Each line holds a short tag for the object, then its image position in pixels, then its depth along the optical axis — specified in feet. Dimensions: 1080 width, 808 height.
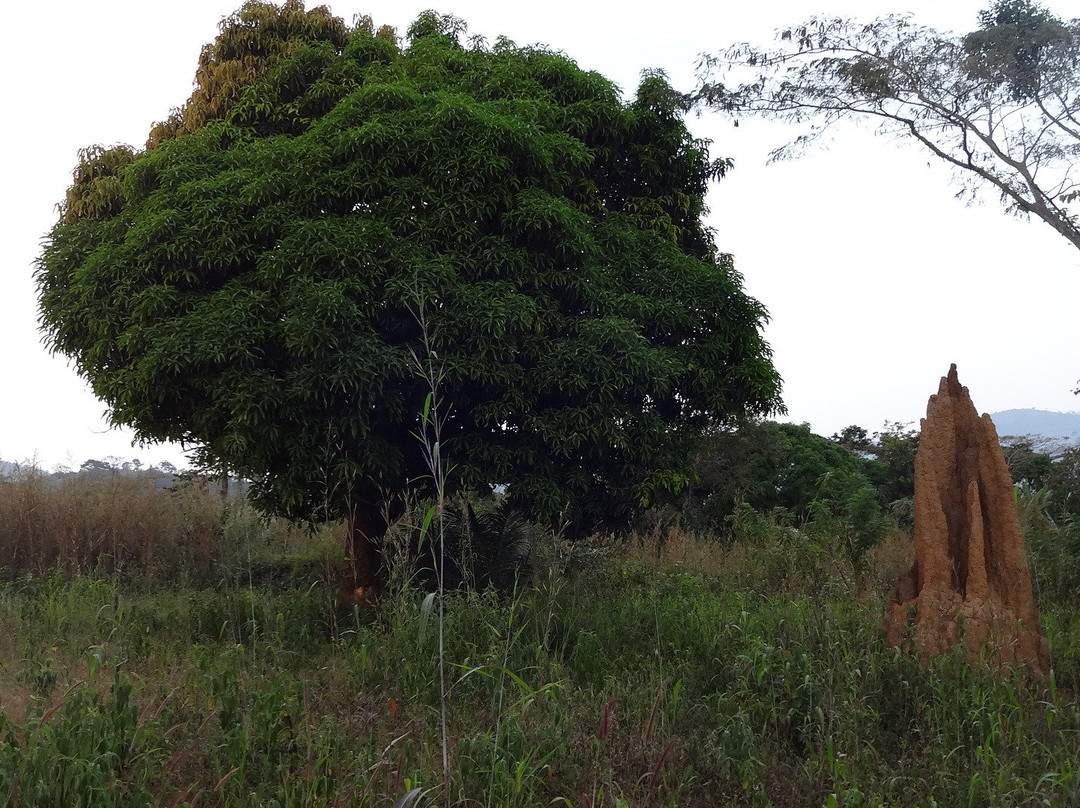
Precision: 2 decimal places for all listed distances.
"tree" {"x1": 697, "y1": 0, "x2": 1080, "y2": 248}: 47.70
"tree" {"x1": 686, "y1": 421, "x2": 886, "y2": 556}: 63.05
